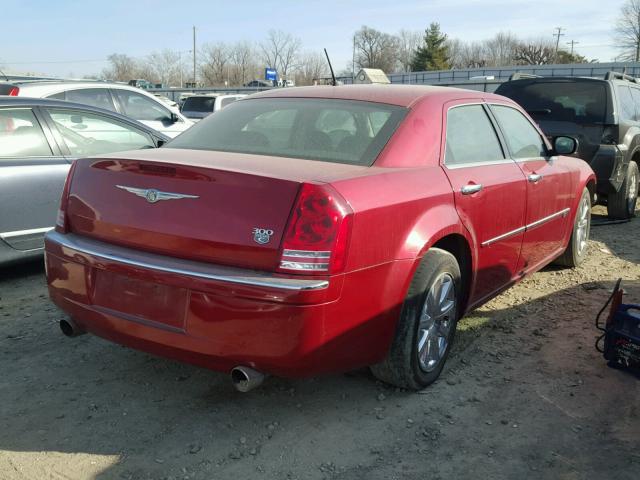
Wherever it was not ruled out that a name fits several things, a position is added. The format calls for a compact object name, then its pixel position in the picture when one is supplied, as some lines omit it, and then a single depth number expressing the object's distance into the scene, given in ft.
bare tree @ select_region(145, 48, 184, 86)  303.89
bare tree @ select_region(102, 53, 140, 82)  306.35
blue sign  152.15
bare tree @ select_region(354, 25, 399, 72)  299.07
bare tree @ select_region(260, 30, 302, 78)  291.07
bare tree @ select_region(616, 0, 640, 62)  233.96
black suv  23.56
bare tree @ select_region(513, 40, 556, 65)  284.82
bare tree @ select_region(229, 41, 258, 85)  303.07
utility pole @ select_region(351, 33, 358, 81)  296.30
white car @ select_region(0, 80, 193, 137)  26.05
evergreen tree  241.55
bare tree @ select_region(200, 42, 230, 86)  298.35
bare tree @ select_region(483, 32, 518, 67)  309.83
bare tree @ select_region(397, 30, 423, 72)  296.10
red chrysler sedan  8.25
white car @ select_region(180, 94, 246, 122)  57.72
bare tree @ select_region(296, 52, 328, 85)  287.07
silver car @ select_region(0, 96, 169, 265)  15.43
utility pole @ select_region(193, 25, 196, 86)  265.15
